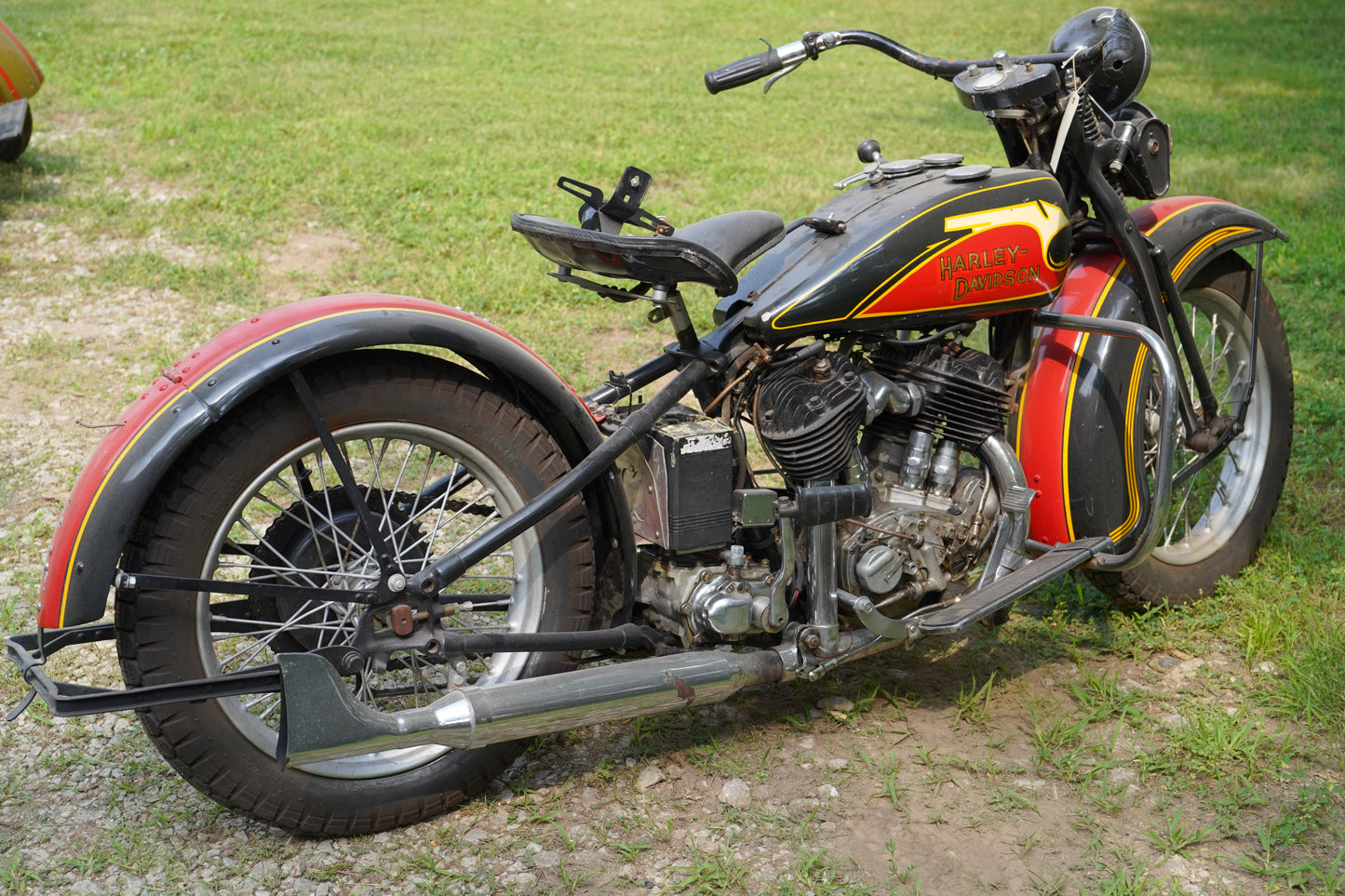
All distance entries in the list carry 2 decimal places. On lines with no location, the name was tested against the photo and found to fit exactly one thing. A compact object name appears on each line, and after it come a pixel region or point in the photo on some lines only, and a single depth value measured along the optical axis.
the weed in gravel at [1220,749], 3.06
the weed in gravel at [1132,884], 2.62
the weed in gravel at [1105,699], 3.31
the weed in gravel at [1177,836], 2.78
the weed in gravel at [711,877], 2.63
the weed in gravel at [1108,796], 2.92
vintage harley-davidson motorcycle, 2.43
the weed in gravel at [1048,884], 2.64
